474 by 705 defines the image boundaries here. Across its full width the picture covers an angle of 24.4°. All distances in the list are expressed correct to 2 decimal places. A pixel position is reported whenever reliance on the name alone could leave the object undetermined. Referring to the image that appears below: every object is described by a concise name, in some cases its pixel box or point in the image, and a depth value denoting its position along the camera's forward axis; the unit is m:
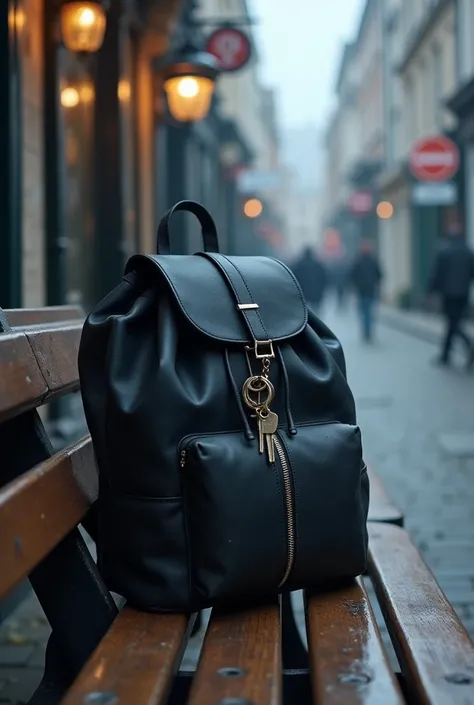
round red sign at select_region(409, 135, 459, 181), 20.22
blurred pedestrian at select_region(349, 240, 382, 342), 20.27
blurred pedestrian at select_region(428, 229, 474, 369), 14.01
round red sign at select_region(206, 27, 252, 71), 13.18
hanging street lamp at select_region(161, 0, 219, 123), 9.36
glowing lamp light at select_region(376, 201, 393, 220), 38.75
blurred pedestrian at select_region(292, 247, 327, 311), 24.88
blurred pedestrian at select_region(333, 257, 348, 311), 38.20
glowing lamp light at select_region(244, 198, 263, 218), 33.75
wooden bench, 1.65
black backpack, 1.97
